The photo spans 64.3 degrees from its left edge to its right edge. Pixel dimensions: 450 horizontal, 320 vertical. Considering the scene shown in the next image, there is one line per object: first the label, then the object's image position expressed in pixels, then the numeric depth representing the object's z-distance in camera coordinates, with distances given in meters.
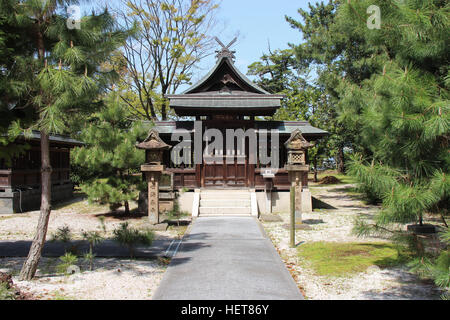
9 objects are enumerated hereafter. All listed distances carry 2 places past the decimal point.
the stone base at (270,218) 13.40
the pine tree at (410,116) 4.02
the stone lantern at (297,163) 12.42
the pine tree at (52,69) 5.75
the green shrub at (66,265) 6.60
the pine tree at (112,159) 13.39
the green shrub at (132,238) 7.73
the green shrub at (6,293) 5.07
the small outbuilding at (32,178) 15.57
